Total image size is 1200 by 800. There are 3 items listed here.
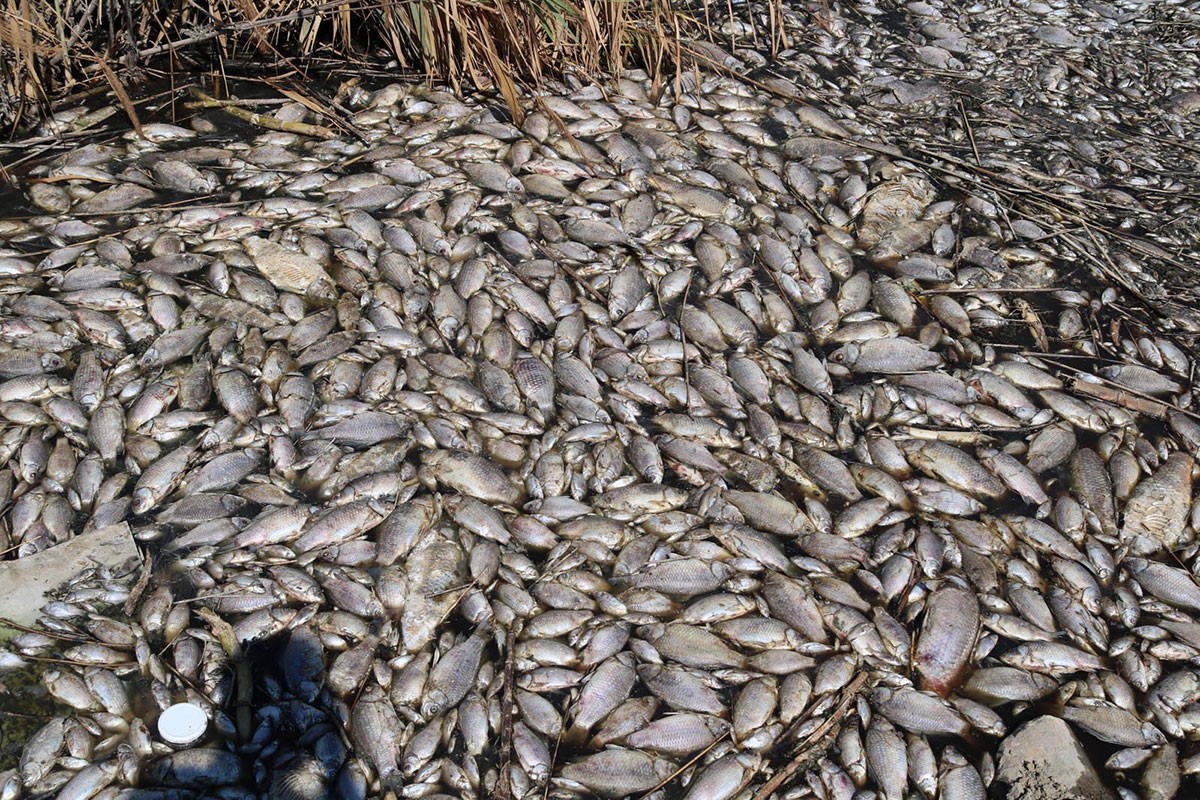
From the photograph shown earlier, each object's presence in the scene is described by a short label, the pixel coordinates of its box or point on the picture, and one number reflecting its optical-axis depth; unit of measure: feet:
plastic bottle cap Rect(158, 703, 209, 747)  8.14
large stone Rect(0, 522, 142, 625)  8.96
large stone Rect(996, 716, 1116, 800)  8.41
